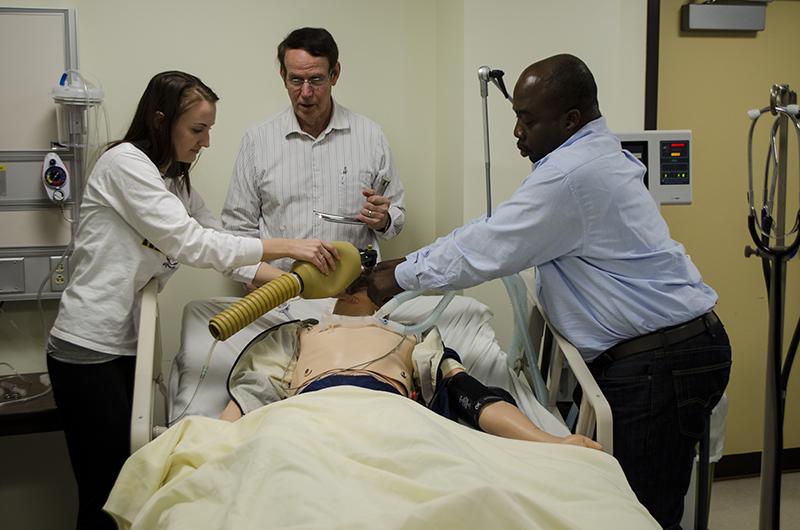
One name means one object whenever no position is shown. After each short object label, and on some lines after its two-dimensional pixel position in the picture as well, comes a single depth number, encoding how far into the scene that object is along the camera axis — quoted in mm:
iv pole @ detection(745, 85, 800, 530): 2199
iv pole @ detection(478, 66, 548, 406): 2232
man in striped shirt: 2746
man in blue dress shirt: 1880
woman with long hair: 1949
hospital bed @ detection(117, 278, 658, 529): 1307
